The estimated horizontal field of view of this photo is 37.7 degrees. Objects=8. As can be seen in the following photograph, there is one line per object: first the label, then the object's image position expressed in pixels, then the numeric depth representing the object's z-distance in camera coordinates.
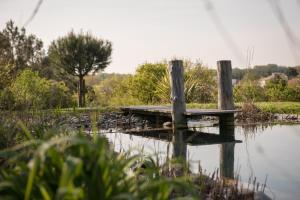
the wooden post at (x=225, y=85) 9.65
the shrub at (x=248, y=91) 15.05
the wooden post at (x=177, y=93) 9.65
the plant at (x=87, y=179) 1.71
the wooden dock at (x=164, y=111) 9.12
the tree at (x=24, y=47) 26.16
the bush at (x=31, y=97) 5.57
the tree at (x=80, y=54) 19.33
